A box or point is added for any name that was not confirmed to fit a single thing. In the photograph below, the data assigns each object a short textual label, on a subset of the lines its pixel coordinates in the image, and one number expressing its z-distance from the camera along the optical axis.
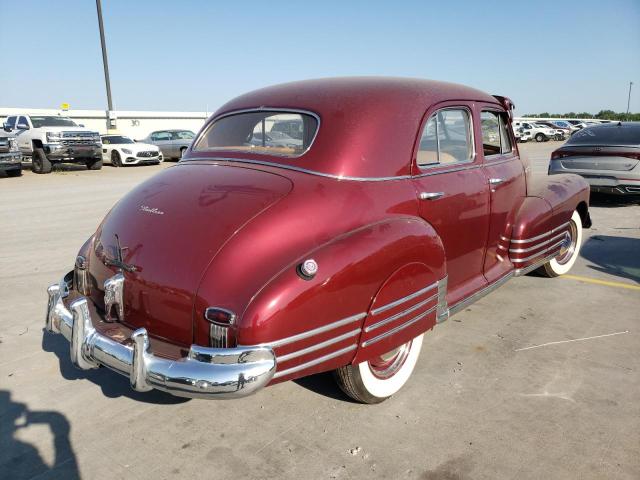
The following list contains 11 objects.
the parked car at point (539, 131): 36.28
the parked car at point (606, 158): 8.02
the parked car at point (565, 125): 39.44
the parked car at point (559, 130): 37.59
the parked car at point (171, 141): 21.04
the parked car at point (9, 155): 14.22
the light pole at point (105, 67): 24.56
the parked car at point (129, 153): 18.98
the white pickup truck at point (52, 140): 15.86
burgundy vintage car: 2.35
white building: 24.60
